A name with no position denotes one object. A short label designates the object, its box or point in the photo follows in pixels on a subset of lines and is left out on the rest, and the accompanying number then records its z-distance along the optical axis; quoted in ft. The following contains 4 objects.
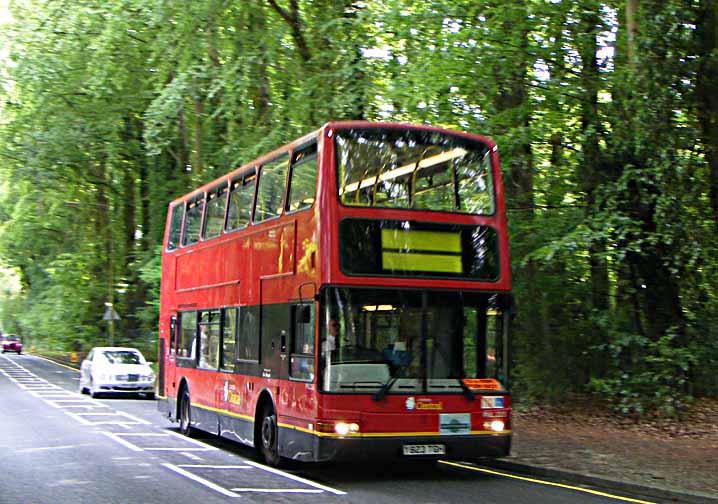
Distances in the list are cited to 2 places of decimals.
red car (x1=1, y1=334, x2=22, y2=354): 311.88
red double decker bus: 38.47
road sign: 128.77
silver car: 98.48
